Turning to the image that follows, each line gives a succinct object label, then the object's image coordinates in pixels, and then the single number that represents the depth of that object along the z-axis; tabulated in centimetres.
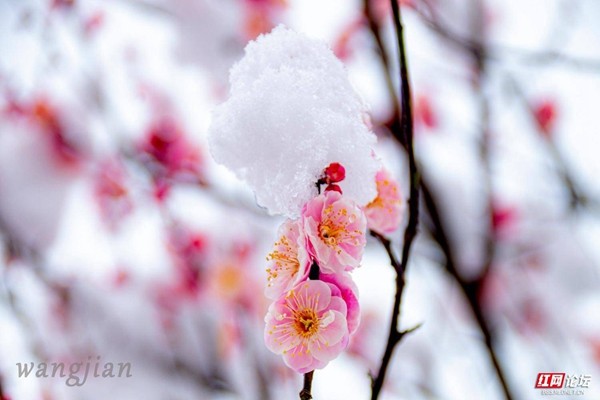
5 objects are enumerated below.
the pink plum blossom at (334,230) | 54
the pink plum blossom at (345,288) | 55
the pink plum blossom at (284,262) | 55
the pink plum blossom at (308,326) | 55
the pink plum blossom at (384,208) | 60
